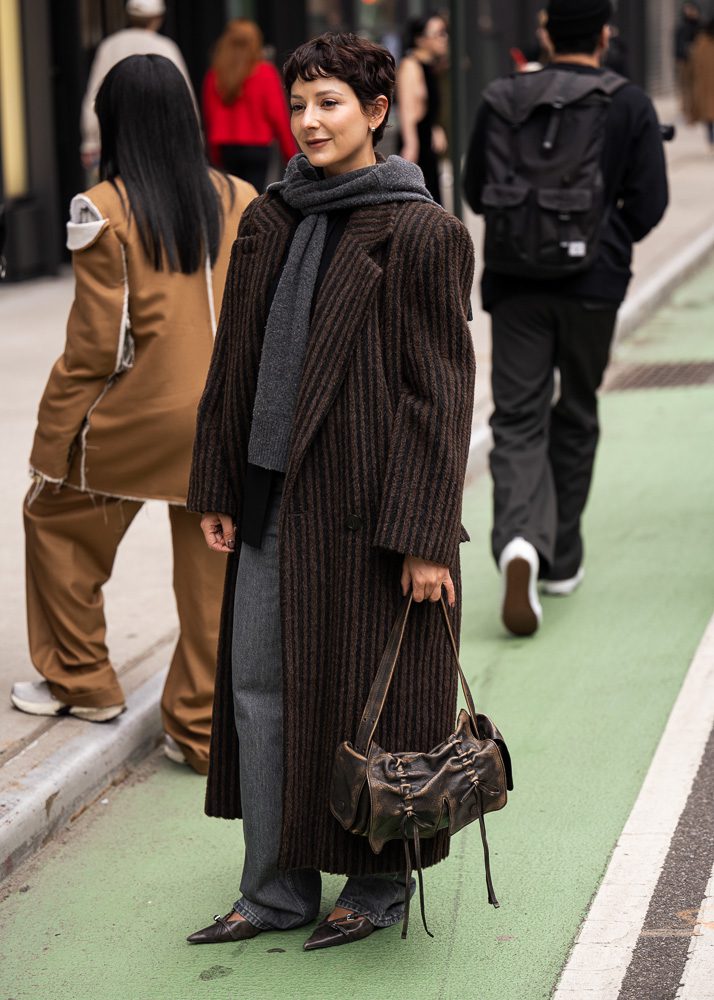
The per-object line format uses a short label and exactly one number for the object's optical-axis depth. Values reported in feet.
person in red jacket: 41.60
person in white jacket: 35.99
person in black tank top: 48.24
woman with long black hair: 15.35
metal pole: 36.65
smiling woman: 11.68
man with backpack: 19.84
